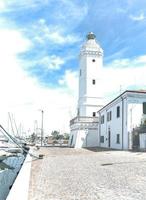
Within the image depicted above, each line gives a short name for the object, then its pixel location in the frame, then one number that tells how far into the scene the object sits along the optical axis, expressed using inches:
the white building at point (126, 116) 635.5
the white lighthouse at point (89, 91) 950.9
